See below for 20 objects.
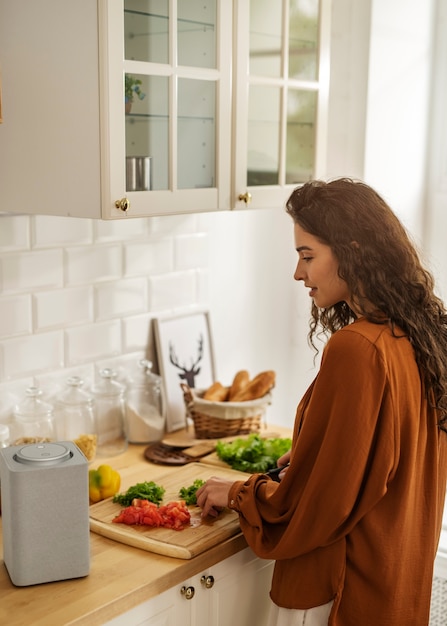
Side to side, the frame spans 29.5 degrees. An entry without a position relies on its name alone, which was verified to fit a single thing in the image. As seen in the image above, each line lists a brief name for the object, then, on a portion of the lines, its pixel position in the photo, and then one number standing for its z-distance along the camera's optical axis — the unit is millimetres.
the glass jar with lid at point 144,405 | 2631
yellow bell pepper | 2182
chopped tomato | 2000
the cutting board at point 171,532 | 1897
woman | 1700
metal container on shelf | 1986
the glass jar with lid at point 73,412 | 2428
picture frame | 2766
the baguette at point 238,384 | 2729
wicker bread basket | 2602
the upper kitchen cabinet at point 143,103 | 1903
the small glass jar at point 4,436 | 2146
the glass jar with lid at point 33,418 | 2291
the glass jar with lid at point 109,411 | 2568
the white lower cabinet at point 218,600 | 1822
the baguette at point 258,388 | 2701
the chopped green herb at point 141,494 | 2137
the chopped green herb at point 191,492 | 2139
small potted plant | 1948
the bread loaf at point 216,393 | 2688
